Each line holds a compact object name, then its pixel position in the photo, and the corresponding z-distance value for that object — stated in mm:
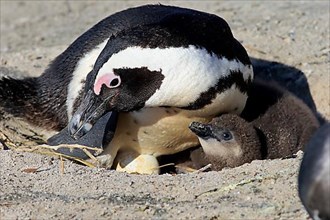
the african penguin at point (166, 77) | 9047
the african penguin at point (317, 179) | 6391
